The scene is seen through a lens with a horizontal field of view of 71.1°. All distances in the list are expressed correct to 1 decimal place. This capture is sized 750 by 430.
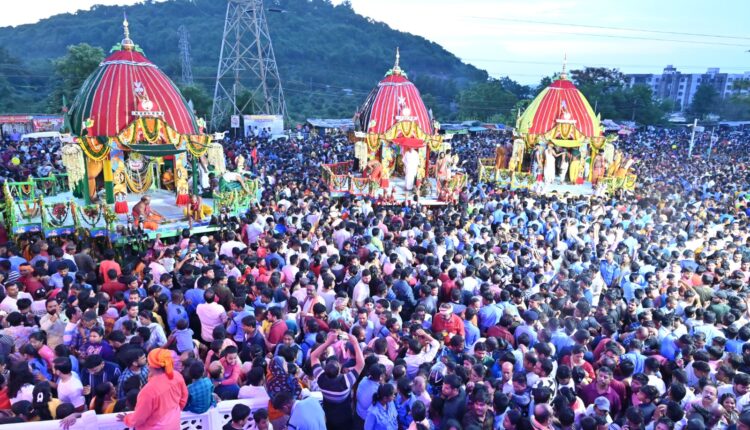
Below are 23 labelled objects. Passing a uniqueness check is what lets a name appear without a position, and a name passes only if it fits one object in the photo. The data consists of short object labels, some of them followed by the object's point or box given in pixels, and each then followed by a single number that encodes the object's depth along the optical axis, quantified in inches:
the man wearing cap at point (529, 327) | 229.6
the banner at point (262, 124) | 1344.7
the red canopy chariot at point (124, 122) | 503.8
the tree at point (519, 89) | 2955.2
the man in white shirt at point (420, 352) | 209.2
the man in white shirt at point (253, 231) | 415.8
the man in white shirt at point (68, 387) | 181.6
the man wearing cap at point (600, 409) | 170.1
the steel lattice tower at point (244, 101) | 1590.8
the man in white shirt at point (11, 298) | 243.0
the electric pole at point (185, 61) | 1985.7
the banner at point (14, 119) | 1161.4
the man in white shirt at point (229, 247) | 354.1
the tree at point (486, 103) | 2199.8
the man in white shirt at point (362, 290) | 284.7
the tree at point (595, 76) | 2453.7
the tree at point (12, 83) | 1765.5
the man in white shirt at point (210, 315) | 245.0
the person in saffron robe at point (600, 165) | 846.5
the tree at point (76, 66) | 1472.7
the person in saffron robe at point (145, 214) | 465.1
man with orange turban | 160.7
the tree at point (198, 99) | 1617.9
